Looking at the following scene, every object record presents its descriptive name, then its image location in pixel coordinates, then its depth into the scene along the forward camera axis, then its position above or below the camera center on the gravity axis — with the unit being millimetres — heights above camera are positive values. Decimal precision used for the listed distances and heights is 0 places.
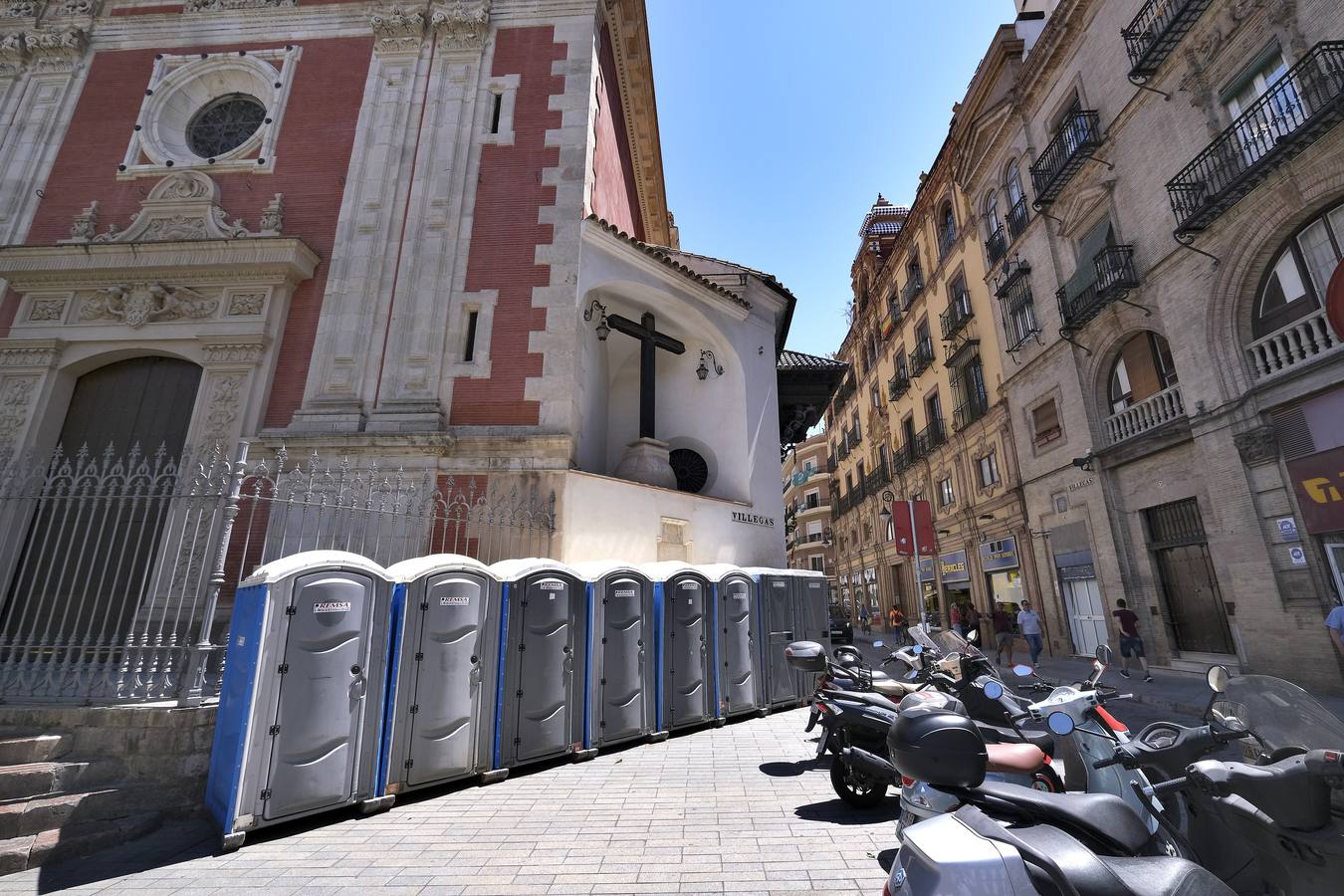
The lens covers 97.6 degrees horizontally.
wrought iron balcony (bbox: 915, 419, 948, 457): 23594 +6563
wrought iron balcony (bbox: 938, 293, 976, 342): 21016 +10276
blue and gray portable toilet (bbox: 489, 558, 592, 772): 5809 -603
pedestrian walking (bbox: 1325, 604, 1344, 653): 7695 -263
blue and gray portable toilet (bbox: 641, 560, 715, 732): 7359 -528
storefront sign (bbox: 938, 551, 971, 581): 22000 +1330
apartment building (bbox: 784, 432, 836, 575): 47188 +7694
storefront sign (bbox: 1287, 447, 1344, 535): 8898 +1686
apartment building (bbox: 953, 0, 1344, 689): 9422 +5679
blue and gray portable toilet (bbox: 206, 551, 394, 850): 4262 -672
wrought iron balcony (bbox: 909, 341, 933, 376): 24219 +9888
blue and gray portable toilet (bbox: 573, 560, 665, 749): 6570 -575
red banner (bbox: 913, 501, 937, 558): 16266 +2048
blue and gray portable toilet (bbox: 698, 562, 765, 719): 8047 -533
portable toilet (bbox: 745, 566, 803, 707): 8750 -381
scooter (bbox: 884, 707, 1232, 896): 1490 -669
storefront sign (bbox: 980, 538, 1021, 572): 18456 +1488
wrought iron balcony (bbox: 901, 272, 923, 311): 25806 +13620
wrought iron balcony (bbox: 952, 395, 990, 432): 20281 +6619
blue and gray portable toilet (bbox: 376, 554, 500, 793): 5066 -608
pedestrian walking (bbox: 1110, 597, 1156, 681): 11914 -633
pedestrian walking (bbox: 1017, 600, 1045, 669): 13891 -594
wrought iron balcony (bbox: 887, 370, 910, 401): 27000 +9773
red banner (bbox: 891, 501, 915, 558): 18250 +2334
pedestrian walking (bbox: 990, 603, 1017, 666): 14133 -698
